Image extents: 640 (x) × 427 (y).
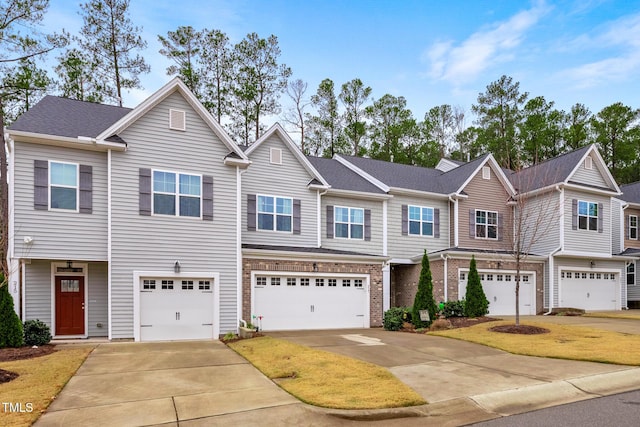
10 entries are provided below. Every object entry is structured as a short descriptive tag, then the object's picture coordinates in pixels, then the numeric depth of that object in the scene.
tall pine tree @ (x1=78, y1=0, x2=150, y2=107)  26.72
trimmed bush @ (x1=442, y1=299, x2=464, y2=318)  18.55
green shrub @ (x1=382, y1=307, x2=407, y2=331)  17.44
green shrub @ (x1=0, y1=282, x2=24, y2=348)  12.33
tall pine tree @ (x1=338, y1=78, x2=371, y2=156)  39.46
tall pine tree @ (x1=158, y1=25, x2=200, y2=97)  30.58
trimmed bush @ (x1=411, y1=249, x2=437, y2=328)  17.23
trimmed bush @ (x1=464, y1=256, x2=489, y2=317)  18.44
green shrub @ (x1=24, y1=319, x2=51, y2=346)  12.92
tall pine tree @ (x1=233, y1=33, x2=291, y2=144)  32.72
